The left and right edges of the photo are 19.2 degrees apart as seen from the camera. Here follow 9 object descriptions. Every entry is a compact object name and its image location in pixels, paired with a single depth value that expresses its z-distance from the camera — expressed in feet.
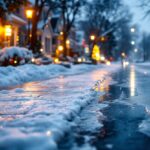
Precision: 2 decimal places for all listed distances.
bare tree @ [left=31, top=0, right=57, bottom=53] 124.67
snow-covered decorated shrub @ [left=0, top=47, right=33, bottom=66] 88.28
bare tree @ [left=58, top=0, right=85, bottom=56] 167.08
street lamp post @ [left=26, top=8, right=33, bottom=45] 102.89
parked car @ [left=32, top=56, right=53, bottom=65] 123.16
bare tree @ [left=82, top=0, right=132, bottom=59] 216.54
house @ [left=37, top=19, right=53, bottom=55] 205.41
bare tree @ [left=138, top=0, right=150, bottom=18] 121.90
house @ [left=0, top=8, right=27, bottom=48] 129.72
